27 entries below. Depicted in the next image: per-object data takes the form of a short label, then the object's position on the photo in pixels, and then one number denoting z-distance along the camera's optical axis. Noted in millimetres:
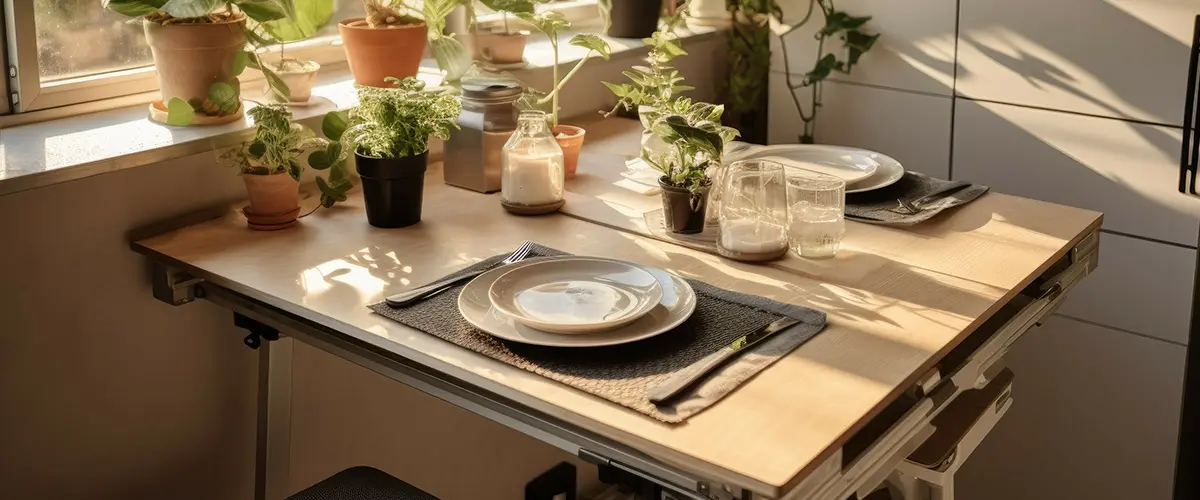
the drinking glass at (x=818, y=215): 1647
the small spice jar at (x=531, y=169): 1803
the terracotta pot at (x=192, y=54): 1737
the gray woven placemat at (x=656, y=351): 1213
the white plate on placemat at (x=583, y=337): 1318
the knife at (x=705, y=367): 1186
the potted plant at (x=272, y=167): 1705
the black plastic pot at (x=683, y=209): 1726
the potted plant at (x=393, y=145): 1721
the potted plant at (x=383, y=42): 2031
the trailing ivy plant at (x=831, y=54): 2650
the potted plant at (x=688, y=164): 1667
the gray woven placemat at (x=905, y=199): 1787
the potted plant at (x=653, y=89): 1809
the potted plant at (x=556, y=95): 2039
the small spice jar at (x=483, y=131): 1910
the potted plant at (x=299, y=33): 1930
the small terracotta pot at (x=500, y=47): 2320
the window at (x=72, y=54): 1762
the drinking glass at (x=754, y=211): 1626
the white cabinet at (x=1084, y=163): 2271
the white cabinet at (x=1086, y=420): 2383
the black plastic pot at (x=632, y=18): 2691
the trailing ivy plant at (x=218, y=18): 1665
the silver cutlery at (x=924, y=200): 1808
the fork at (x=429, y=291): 1438
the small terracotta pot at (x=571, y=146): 2035
